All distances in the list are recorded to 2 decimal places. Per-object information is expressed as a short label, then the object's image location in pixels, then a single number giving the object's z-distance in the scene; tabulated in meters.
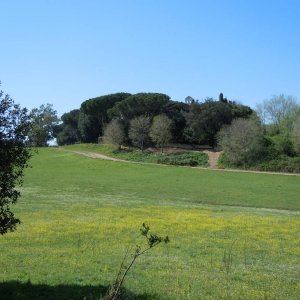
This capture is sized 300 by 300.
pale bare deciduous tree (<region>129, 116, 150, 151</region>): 102.10
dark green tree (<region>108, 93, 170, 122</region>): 114.38
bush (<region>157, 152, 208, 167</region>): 84.50
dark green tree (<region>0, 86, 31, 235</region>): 10.12
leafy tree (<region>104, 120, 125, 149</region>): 104.00
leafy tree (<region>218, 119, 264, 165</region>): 78.92
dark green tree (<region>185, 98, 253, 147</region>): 101.94
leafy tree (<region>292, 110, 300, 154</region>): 78.64
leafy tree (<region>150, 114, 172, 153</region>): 97.50
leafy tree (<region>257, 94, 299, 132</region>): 108.56
